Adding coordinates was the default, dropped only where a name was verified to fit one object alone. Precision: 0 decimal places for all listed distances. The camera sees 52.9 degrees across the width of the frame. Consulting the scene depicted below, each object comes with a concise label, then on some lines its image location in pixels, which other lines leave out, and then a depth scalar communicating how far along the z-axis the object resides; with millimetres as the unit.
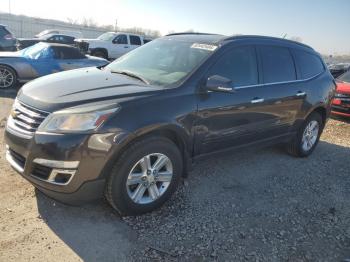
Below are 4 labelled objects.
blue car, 9219
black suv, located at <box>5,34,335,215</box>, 3045
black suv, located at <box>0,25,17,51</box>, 15102
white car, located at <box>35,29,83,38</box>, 26012
